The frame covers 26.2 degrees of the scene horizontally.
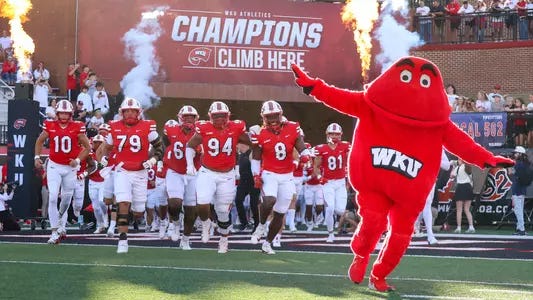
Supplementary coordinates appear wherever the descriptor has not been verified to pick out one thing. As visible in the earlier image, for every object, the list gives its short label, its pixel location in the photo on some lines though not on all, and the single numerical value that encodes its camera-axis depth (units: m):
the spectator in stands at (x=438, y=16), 30.48
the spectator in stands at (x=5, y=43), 28.23
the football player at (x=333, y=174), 18.64
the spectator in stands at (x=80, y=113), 25.92
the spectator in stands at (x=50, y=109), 24.41
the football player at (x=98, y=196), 20.17
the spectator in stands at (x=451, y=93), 25.61
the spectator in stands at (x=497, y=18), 29.58
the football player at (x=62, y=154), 16.14
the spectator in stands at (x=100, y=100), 26.86
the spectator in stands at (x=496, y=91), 26.58
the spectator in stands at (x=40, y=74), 27.74
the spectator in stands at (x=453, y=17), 30.16
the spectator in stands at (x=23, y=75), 25.38
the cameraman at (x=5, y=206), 20.17
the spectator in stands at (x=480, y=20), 29.98
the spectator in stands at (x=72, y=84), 27.80
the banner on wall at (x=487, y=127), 24.30
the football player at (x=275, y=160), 14.76
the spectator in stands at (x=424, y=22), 30.71
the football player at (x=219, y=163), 14.66
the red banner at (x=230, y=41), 30.02
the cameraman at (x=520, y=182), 21.44
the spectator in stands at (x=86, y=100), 26.66
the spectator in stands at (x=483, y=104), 25.40
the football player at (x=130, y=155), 14.57
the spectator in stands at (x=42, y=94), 26.42
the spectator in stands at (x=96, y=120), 25.19
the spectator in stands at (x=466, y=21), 30.03
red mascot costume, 9.29
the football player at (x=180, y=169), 16.32
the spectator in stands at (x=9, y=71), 27.91
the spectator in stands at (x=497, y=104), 25.60
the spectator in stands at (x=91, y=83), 27.47
